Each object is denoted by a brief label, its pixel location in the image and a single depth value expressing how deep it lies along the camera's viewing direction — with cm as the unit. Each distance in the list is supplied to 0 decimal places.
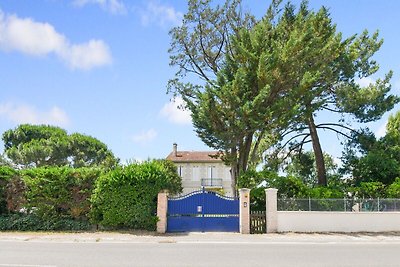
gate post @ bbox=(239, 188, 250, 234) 1906
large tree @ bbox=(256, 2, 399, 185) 2447
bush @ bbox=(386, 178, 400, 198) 2262
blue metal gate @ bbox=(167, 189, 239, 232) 1917
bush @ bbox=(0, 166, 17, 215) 1991
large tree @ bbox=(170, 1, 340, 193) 2256
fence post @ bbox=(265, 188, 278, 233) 1952
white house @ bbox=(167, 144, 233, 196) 5219
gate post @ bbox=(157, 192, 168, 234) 1881
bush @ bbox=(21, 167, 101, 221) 1942
